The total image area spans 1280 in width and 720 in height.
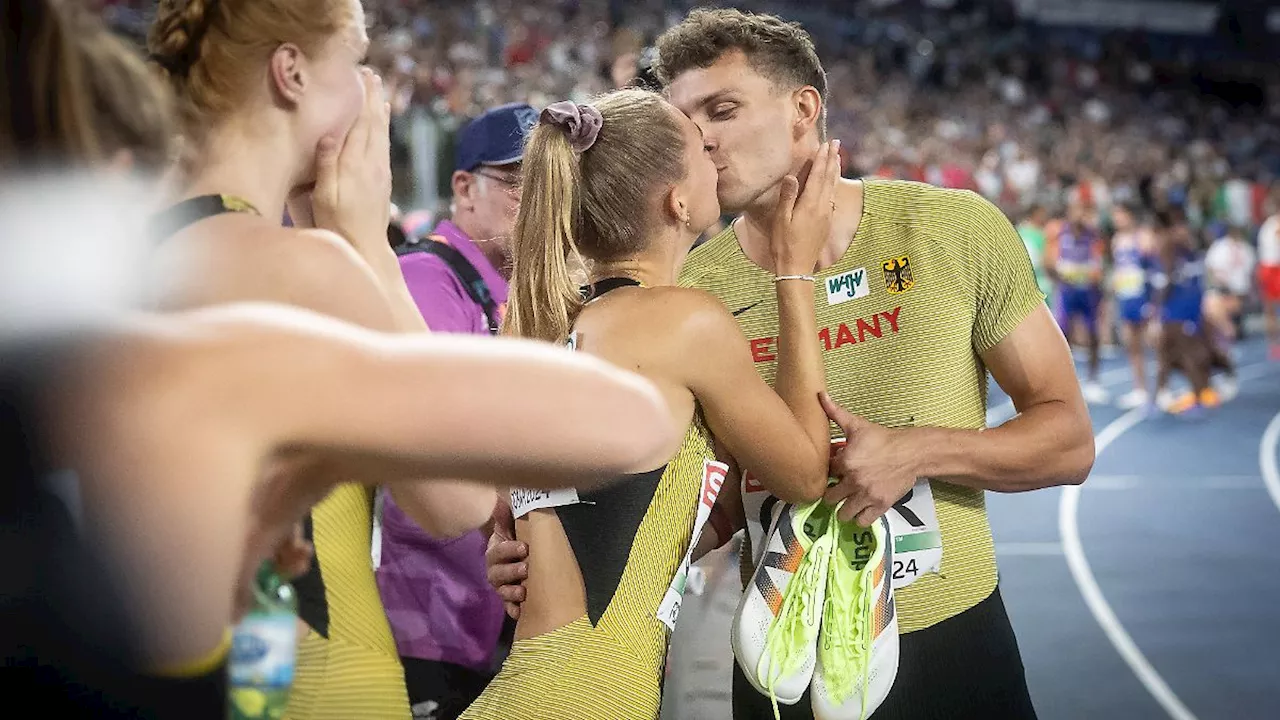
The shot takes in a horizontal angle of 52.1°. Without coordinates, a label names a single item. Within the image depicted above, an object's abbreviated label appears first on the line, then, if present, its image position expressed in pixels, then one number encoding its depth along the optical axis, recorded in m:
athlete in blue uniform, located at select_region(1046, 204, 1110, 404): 15.70
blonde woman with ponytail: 2.03
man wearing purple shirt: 3.16
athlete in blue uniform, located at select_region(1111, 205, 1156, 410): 14.60
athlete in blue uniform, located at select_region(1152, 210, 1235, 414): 13.45
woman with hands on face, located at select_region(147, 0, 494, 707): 1.28
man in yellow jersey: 2.50
